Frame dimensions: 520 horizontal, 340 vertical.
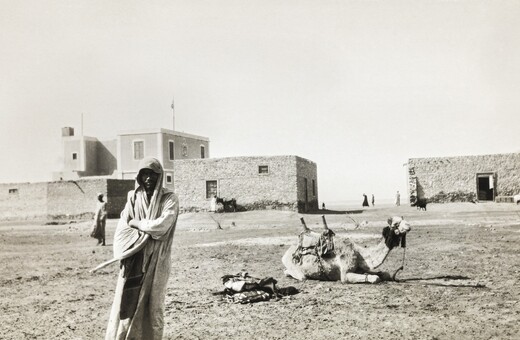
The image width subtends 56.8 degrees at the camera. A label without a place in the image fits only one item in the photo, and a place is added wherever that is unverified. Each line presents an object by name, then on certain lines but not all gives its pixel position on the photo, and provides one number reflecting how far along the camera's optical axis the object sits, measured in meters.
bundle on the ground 6.49
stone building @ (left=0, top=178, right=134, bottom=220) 29.47
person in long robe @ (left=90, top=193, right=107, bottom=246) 14.05
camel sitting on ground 7.07
